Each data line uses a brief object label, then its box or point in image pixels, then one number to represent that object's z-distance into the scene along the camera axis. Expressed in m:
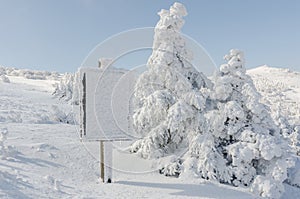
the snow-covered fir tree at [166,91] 12.73
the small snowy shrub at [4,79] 45.75
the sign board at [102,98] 8.81
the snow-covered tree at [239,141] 10.77
